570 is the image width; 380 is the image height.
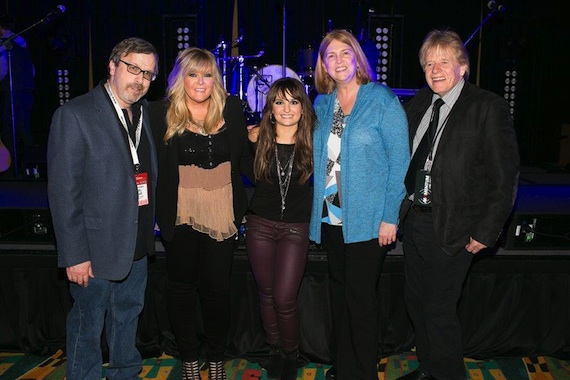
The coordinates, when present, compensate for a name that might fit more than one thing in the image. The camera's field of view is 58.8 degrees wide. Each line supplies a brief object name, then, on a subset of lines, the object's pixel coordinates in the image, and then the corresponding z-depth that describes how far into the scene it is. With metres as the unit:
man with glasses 2.06
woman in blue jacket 2.34
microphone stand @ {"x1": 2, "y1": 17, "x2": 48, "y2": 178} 5.16
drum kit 6.89
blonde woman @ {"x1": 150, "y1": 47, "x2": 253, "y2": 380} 2.44
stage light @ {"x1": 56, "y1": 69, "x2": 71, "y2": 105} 7.52
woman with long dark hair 2.55
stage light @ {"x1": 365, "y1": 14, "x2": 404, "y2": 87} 6.77
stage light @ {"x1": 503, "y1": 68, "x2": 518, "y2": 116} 7.21
